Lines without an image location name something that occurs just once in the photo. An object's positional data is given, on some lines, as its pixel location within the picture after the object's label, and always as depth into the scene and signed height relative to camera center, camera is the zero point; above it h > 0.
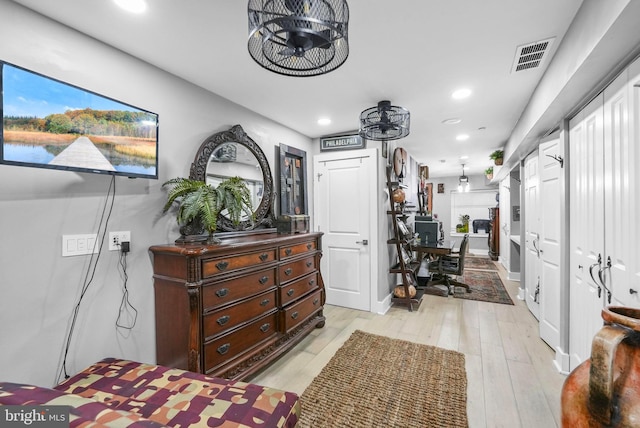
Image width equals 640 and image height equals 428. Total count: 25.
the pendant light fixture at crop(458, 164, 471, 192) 7.78 +0.83
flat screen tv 1.34 +0.49
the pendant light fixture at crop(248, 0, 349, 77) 1.05 +0.77
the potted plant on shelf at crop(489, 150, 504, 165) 4.85 +1.01
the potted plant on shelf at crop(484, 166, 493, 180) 6.35 +0.94
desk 4.14 -0.55
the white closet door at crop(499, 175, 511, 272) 5.38 -0.19
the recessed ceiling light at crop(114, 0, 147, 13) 1.43 +1.12
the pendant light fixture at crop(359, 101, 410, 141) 2.66 +0.90
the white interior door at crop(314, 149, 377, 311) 3.62 -0.13
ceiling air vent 1.83 +1.13
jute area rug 1.74 -1.32
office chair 4.34 -0.90
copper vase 0.72 -0.47
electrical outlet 1.80 -0.16
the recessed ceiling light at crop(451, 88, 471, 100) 2.55 +1.15
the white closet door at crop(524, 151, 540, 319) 3.09 -0.26
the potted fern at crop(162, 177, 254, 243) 1.90 +0.10
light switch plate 1.59 -0.18
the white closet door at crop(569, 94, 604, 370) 1.76 -0.07
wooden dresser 1.81 -0.68
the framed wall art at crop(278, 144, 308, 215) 3.37 +0.44
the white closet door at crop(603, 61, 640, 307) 1.38 +0.13
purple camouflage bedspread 1.14 -0.87
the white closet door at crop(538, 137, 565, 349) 2.38 -0.26
